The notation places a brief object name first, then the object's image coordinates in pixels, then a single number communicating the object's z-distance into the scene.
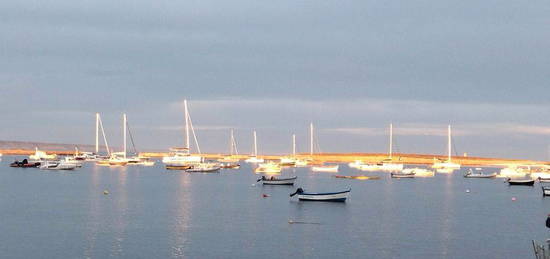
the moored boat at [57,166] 179.25
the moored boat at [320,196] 88.44
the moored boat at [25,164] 190.62
